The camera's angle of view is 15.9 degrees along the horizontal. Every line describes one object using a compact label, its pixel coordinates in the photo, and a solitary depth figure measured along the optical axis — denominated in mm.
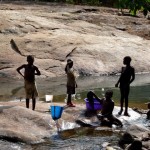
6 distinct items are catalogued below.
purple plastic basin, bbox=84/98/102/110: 12046
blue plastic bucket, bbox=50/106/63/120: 10480
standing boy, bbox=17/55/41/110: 11887
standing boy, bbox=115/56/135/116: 12214
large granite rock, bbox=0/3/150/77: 22387
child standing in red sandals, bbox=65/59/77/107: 12789
